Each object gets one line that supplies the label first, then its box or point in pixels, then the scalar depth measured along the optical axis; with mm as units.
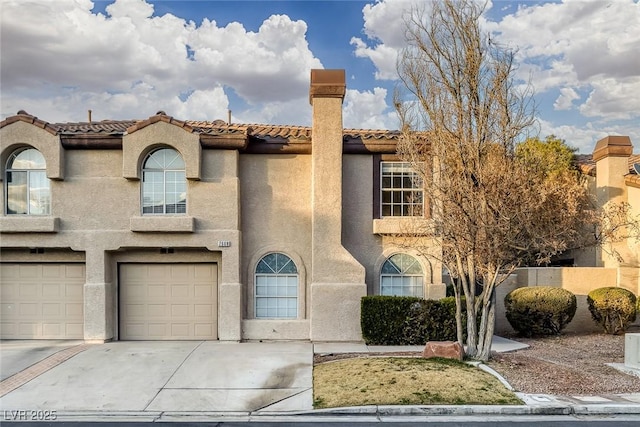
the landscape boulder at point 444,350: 10695
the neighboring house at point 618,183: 15211
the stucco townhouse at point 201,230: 12906
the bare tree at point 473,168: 10031
